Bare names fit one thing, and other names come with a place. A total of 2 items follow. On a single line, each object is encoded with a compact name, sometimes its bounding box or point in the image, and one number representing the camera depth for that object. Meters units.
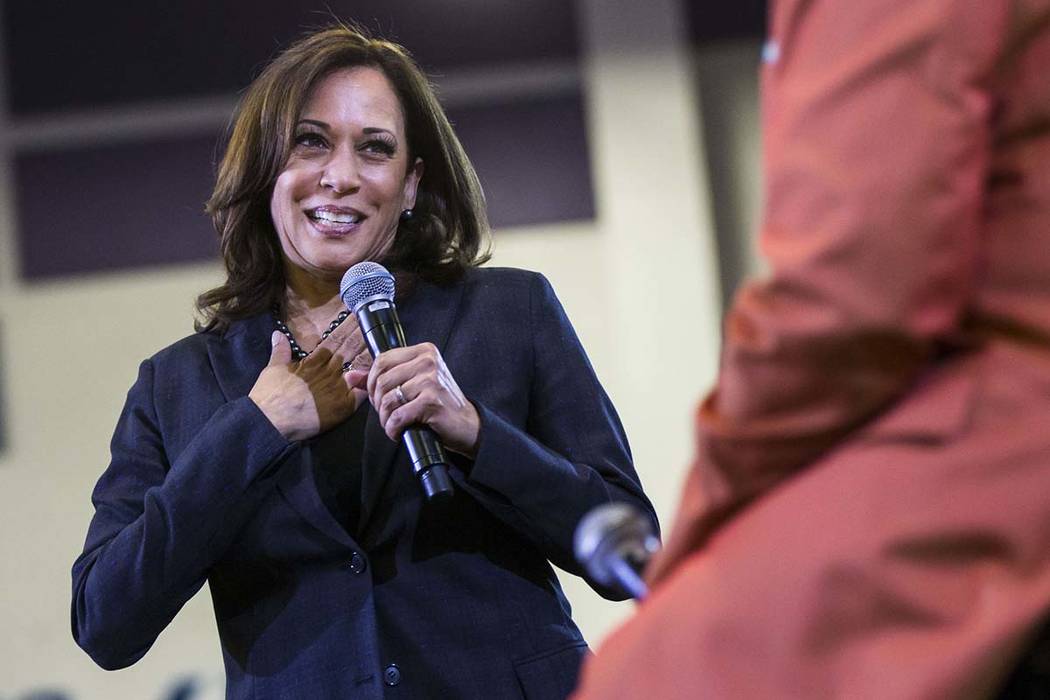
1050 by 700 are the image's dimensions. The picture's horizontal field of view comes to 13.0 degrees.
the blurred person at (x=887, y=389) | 3.31
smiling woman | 4.26
